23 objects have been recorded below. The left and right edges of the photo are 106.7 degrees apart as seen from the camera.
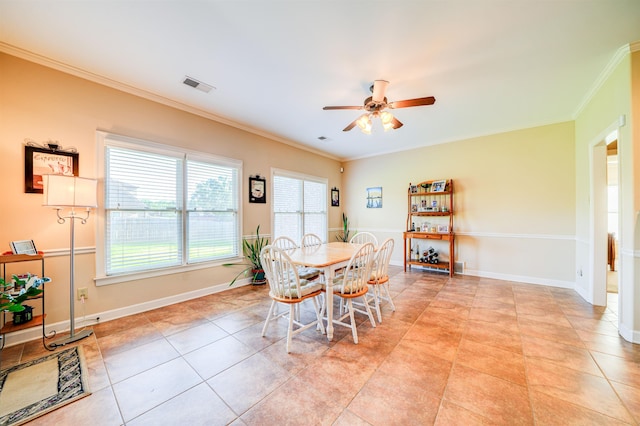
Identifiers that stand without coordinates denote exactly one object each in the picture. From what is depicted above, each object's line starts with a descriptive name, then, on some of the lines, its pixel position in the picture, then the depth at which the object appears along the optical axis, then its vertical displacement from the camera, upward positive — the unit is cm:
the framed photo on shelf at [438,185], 484 +58
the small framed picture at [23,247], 214 -30
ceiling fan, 251 +119
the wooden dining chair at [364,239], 425 -47
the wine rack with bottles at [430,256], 498 -91
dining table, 231 -47
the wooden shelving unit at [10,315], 208 -99
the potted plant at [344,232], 643 -50
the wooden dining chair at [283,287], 222 -74
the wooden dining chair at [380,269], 278 -67
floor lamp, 218 +15
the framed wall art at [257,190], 434 +45
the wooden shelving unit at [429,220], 479 -14
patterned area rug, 151 -125
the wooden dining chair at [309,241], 426 -50
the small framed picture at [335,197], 626 +44
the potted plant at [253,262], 419 -85
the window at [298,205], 489 +20
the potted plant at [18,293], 191 -67
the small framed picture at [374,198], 596 +40
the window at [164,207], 288 +10
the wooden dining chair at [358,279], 242 -68
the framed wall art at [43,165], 237 +52
